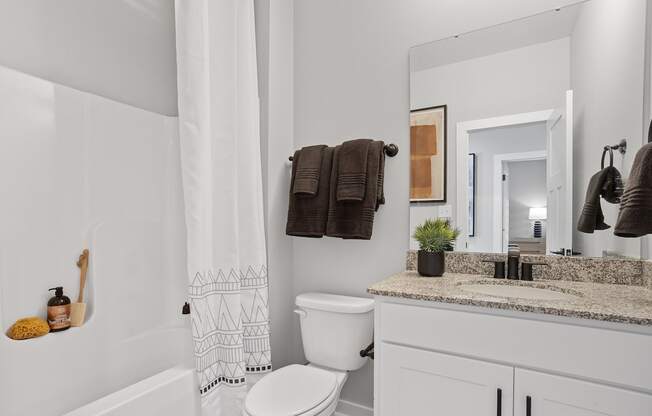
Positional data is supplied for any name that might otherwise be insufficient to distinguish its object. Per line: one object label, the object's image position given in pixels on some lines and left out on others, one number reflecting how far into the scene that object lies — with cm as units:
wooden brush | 142
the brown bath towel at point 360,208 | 164
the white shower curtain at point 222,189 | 133
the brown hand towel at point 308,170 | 176
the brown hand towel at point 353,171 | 164
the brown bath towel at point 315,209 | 177
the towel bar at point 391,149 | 172
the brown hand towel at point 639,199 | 93
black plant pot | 147
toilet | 139
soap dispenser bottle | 134
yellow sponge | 123
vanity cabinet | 91
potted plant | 147
